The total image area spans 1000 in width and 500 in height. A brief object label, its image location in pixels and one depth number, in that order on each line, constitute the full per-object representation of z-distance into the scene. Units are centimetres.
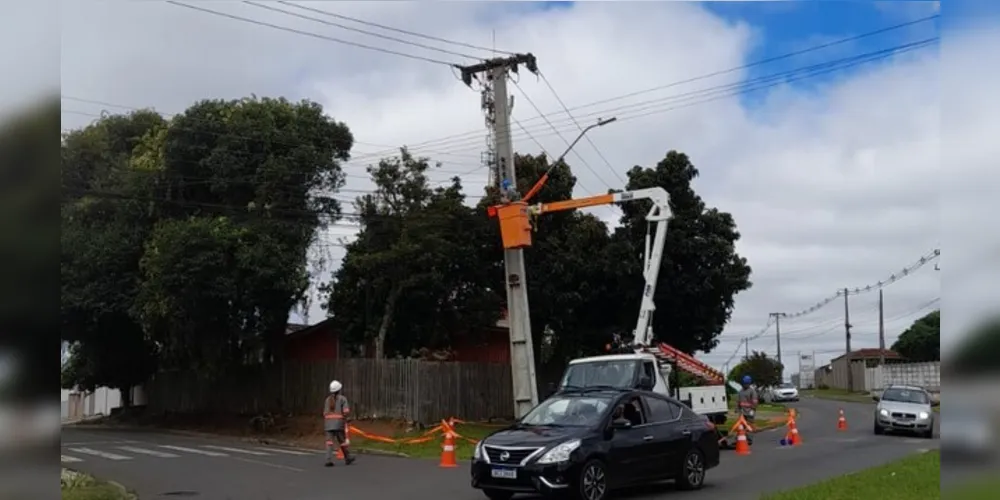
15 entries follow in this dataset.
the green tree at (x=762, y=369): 6950
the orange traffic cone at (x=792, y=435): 2523
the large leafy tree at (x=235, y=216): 2895
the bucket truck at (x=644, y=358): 2150
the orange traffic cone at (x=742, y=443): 2238
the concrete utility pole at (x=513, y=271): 2500
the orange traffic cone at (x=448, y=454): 1998
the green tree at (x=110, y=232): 3209
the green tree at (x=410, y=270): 3086
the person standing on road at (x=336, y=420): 2047
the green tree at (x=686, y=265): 3419
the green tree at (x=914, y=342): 7188
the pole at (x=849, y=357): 7588
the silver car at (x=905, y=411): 2773
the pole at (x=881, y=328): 6675
